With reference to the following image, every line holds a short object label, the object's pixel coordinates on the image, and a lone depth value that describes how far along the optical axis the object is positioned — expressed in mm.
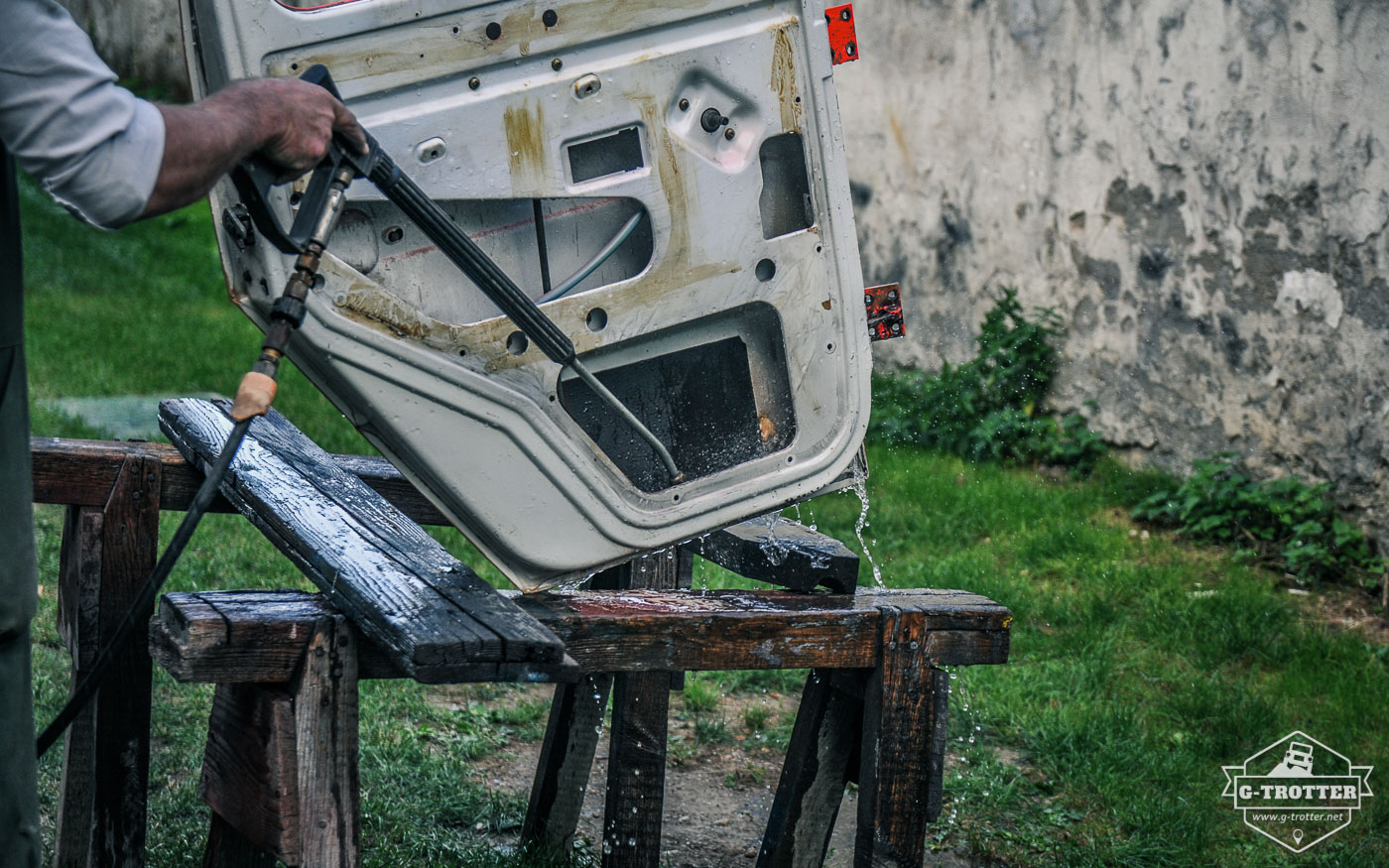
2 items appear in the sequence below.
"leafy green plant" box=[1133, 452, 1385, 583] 4812
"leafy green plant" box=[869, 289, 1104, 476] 6062
